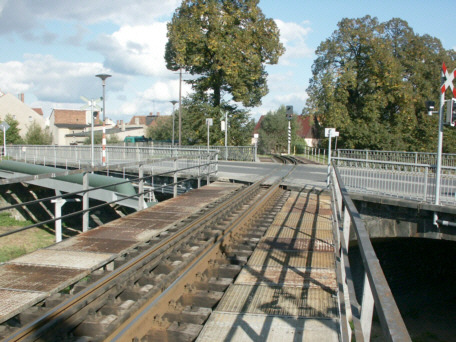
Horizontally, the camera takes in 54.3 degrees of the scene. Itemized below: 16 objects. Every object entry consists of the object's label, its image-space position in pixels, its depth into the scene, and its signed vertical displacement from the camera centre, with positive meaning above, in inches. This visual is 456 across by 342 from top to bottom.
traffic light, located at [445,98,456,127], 416.2 +28.6
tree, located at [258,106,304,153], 2281.0 +45.5
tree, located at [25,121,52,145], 2586.1 +6.0
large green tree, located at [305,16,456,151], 1581.0 +210.6
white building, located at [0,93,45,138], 3085.6 +189.3
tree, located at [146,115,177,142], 2640.3 +57.1
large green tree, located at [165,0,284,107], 1471.8 +323.1
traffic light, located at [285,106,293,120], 1573.1 +106.7
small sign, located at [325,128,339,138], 730.4 +15.7
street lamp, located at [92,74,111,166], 838.5 -13.2
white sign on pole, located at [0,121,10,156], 1256.7 +31.7
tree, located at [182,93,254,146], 1566.2 +66.1
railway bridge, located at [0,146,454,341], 149.4 -65.7
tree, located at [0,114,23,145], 2473.7 +21.6
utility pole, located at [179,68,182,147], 1627.2 +187.8
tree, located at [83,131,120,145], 2436.0 -6.1
